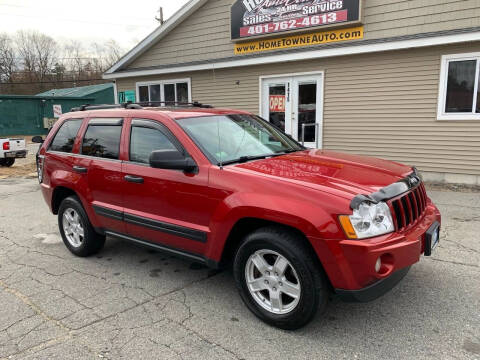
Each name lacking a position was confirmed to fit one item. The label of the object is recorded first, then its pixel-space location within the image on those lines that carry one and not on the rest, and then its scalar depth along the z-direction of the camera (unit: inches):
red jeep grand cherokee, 103.2
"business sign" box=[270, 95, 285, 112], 404.5
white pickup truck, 514.0
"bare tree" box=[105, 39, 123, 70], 1962.4
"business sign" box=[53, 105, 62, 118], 630.9
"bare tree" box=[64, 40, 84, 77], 2005.4
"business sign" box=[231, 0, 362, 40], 344.8
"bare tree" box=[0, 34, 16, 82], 1818.4
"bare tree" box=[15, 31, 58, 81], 1854.1
